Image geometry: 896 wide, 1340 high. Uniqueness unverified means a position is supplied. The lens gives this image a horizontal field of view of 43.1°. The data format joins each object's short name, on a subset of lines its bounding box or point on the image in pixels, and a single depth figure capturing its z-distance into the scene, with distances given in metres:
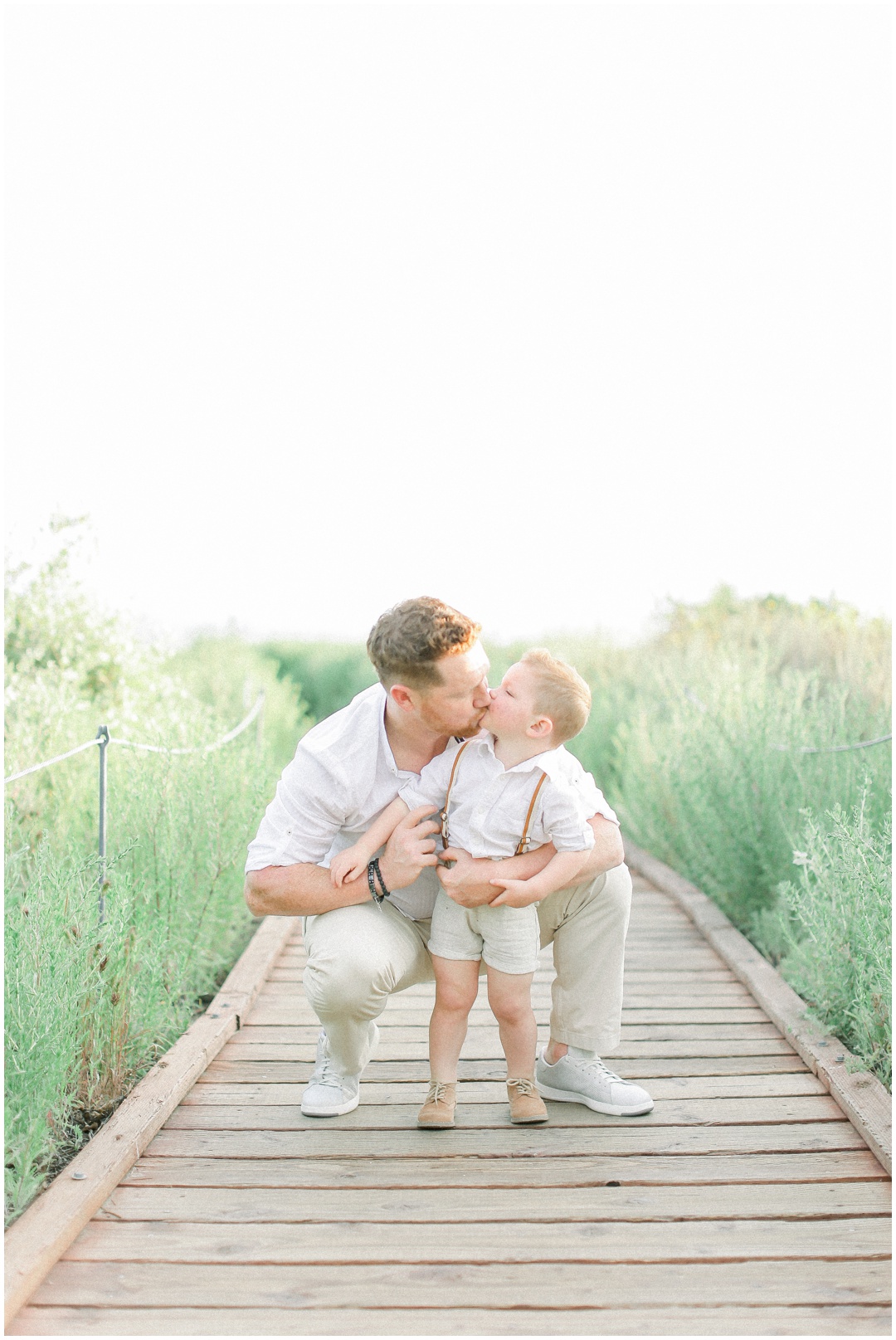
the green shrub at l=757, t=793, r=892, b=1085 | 2.89
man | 2.57
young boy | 2.59
